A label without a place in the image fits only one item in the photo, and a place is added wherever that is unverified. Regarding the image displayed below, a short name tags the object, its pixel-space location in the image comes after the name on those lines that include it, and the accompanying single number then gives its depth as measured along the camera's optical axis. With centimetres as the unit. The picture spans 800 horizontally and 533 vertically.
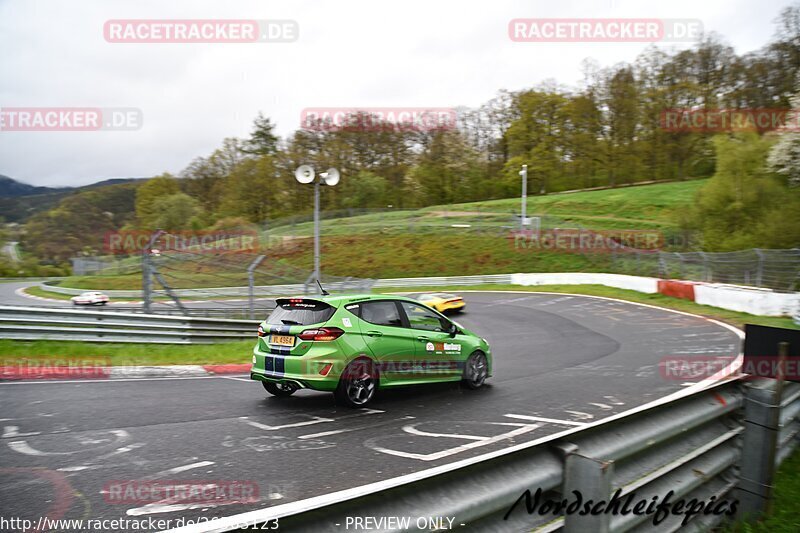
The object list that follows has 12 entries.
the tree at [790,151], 3618
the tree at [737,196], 3819
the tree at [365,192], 7062
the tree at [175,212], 7650
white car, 2502
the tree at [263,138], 10106
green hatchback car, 780
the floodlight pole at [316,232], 1564
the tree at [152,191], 8812
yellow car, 2472
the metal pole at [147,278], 1274
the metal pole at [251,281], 1467
